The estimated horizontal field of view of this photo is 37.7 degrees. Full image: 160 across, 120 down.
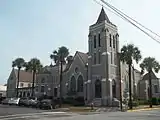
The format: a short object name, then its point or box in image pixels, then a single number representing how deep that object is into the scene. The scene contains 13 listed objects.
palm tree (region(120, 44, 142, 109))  43.34
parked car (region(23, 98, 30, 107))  45.27
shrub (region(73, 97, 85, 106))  51.19
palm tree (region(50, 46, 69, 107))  53.44
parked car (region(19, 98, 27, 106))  46.75
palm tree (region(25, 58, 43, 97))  64.06
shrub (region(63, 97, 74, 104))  52.64
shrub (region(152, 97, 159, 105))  52.53
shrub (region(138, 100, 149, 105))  51.47
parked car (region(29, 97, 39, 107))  43.72
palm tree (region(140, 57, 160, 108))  48.43
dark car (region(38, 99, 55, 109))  39.12
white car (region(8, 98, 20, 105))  48.67
